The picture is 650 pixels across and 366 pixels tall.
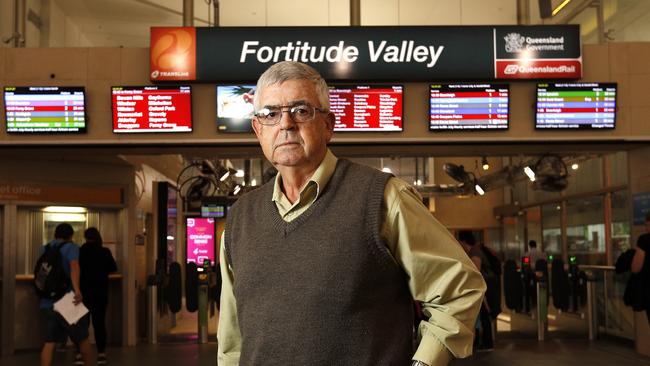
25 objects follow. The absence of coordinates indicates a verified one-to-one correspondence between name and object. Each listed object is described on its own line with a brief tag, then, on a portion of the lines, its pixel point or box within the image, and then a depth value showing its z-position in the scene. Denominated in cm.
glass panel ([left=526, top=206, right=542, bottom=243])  1557
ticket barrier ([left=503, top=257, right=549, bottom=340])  989
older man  147
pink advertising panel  1370
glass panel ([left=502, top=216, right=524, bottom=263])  1720
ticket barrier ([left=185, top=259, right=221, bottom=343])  959
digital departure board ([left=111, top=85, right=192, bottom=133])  688
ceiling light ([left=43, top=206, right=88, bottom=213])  891
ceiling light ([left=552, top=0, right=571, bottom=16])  962
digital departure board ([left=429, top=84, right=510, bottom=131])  691
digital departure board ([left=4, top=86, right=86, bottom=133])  687
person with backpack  646
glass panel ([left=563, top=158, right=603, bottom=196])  1203
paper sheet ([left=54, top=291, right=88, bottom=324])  642
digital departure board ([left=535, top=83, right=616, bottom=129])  694
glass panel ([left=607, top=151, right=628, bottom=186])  1079
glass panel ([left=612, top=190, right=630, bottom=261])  936
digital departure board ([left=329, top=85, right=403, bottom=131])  688
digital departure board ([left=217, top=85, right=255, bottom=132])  690
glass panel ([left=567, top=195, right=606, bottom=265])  1217
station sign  691
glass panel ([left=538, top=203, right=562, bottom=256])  1431
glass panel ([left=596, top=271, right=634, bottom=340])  877
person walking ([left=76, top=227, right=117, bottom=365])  775
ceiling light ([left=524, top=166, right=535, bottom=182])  1024
